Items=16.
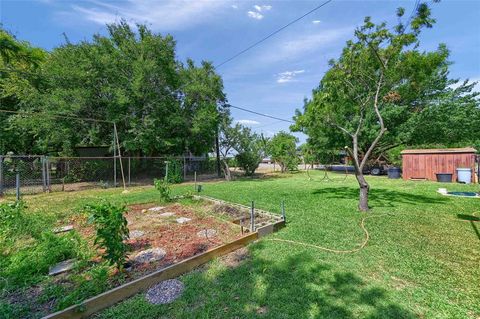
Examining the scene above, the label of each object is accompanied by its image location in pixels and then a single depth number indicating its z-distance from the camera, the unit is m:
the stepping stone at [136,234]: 3.90
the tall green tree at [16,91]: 11.69
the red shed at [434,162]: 11.35
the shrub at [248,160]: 15.68
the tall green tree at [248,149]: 14.52
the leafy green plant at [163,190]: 6.50
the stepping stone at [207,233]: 3.89
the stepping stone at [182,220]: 4.68
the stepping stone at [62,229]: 4.12
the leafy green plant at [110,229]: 2.55
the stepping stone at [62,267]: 2.72
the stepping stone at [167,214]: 5.21
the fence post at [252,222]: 3.98
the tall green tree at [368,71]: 5.70
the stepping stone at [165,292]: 2.28
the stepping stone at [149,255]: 3.03
